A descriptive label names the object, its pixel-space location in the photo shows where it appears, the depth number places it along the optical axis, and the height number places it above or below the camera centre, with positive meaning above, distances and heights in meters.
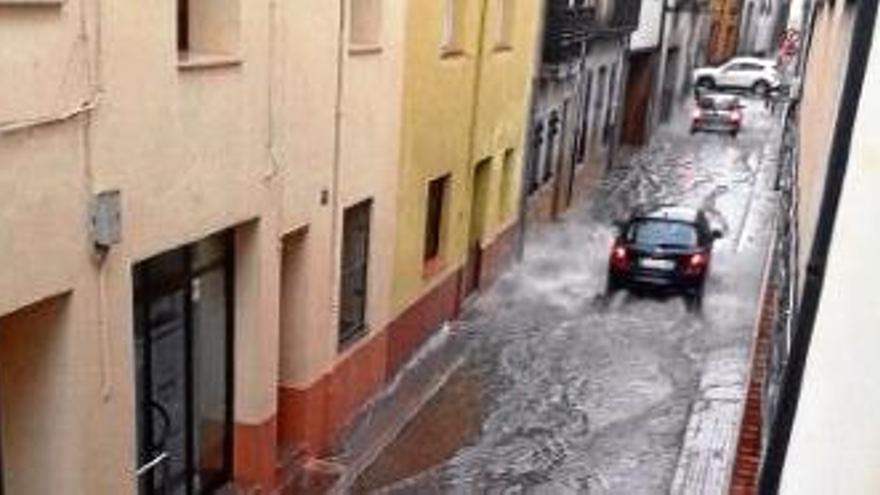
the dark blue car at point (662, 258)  19.73 -4.75
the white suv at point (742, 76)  51.97 -4.40
